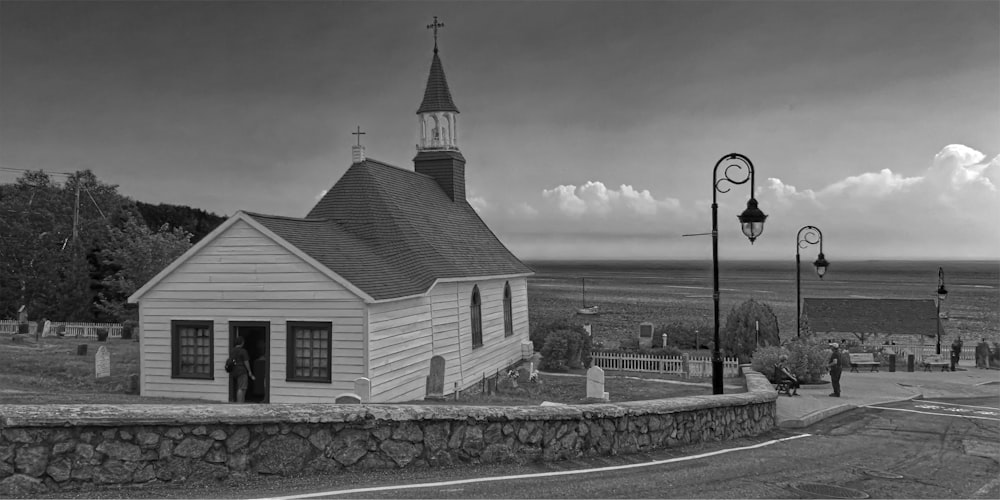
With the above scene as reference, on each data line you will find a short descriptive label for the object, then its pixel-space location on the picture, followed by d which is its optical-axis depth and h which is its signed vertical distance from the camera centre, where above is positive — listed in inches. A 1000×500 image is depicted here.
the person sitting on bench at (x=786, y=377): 705.0 -125.6
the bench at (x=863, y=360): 1115.3 -167.4
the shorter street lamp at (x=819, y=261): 1055.5 +2.7
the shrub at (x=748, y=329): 1182.3 -122.9
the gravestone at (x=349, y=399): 436.1 -92.3
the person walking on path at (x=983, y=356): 1173.7 -168.1
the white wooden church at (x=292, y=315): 624.7 -52.8
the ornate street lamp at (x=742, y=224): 539.2 +32.7
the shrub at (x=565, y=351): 1138.0 -156.5
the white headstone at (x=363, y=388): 549.6 -106.8
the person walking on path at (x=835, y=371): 717.2 -119.3
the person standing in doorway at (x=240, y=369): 628.4 -104.2
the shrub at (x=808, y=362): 795.4 -121.6
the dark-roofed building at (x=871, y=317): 1562.5 -135.5
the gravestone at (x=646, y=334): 1524.4 -168.4
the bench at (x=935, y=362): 1143.6 -179.7
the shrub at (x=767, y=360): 762.8 -115.7
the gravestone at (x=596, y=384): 729.0 -136.1
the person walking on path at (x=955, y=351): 1144.1 -158.1
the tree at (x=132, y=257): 1438.2 +11.4
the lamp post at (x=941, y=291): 1165.7 -52.4
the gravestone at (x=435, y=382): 725.9 -133.9
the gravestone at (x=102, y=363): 787.4 -123.3
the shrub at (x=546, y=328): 1203.2 -124.6
